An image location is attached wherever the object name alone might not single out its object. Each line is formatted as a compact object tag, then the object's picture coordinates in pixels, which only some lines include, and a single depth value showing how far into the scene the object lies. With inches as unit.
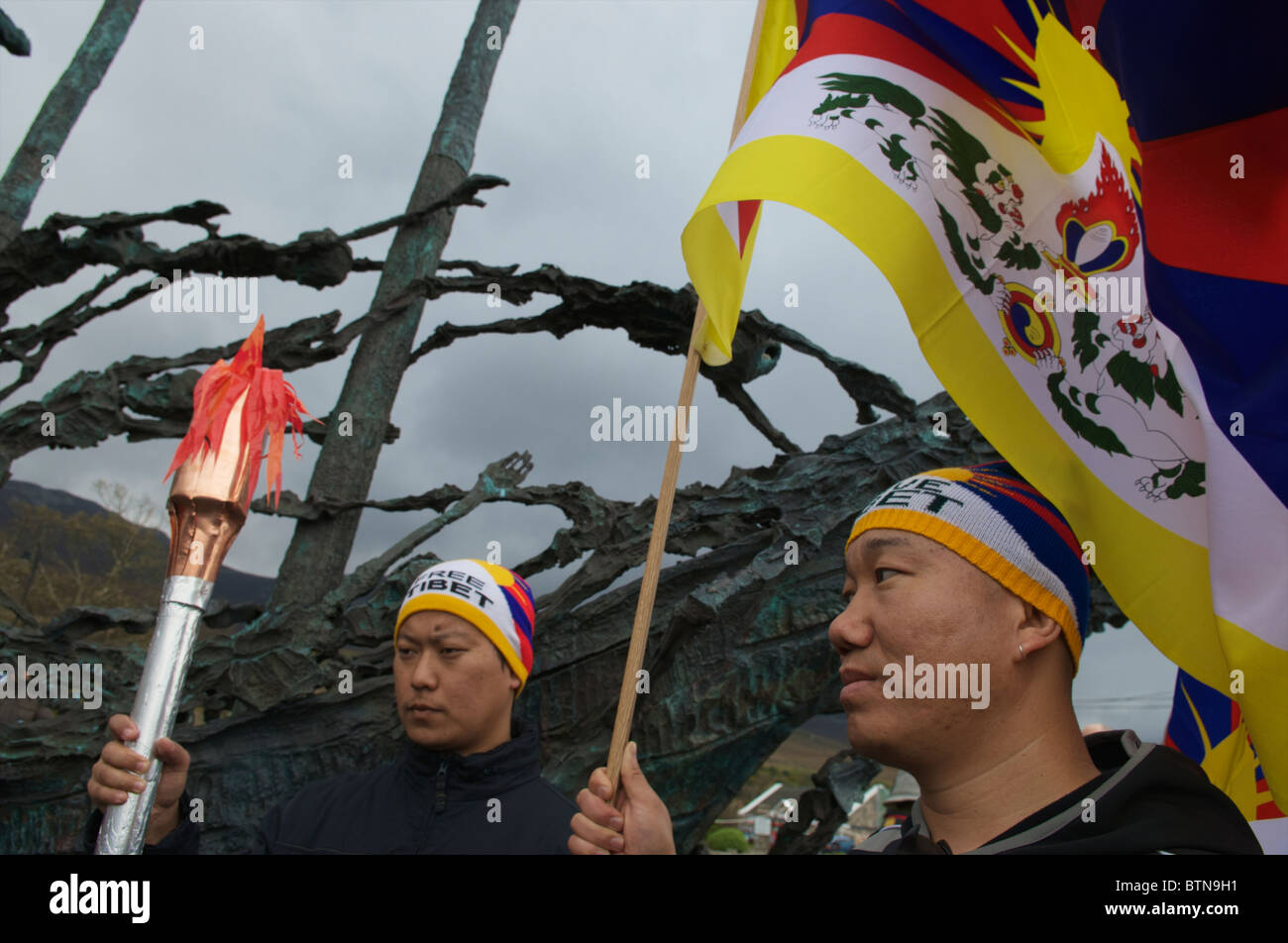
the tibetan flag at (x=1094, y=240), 27.8
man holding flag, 25.5
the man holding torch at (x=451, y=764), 40.2
